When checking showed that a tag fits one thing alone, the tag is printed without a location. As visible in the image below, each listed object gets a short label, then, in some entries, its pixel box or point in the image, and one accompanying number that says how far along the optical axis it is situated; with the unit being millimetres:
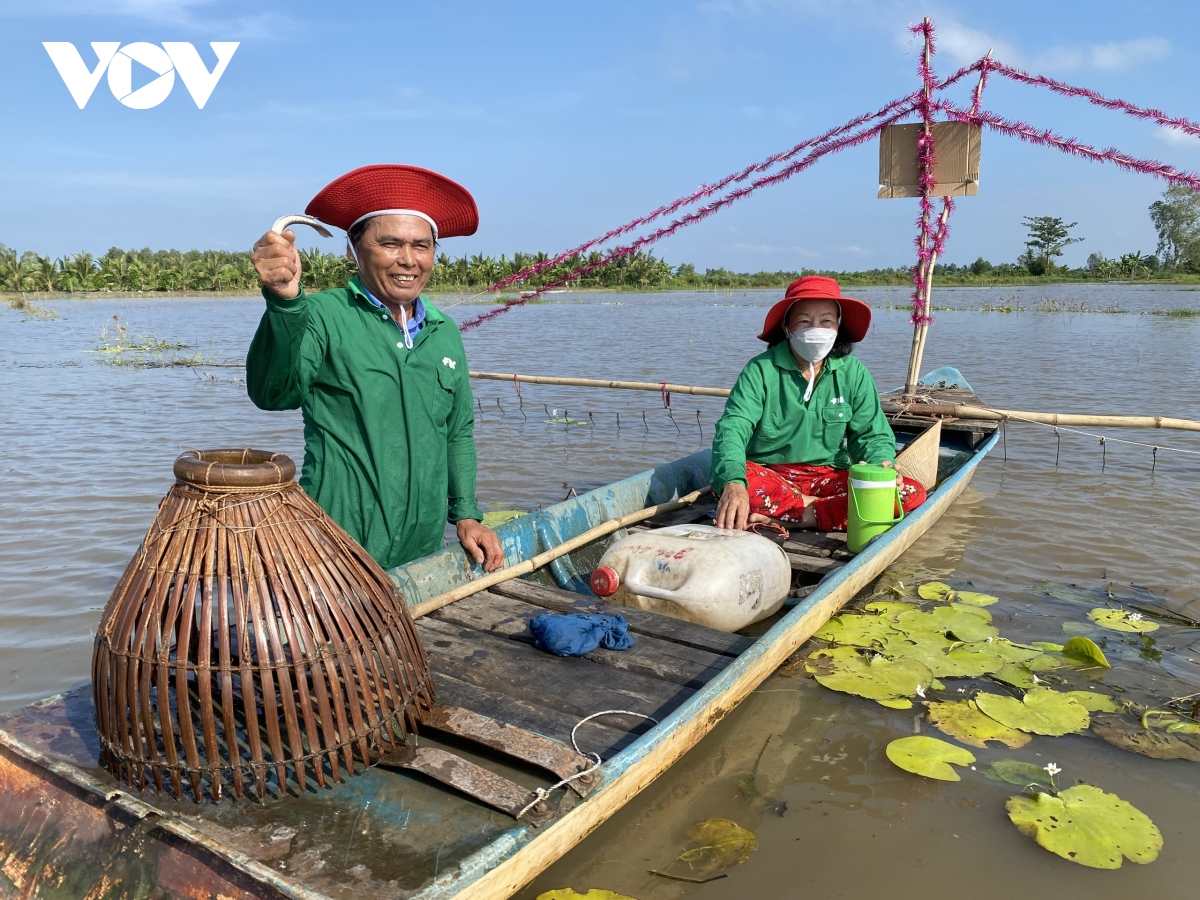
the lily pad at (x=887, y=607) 4289
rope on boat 1994
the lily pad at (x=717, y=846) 2498
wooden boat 1772
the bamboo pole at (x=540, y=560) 3254
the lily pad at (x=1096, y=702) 3330
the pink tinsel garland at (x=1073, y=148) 5094
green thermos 4203
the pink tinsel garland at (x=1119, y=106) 5086
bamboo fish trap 1799
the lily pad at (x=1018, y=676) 3514
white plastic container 3387
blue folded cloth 2908
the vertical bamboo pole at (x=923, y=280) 6391
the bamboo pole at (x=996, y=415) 6047
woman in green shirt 4477
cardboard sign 6398
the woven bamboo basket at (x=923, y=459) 5207
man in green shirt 2744
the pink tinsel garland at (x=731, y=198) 6012
